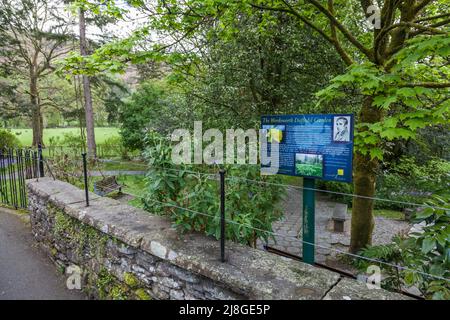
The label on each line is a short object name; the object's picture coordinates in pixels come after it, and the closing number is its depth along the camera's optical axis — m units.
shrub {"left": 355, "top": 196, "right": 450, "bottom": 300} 2.06
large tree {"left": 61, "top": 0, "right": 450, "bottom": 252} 2.72
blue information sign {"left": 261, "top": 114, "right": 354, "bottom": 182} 2.82
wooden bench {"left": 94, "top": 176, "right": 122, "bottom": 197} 7.73
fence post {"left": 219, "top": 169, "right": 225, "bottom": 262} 2.35
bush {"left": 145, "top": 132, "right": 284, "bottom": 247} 2.74
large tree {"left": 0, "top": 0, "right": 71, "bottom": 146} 14.66
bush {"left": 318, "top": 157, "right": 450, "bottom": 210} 8.00
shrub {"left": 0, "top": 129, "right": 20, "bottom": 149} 14.39
